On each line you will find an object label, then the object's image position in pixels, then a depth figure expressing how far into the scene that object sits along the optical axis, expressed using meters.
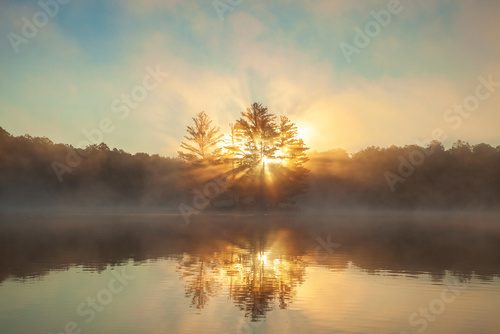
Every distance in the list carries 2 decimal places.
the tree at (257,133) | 84.62
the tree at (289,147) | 85.25
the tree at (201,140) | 96.31
